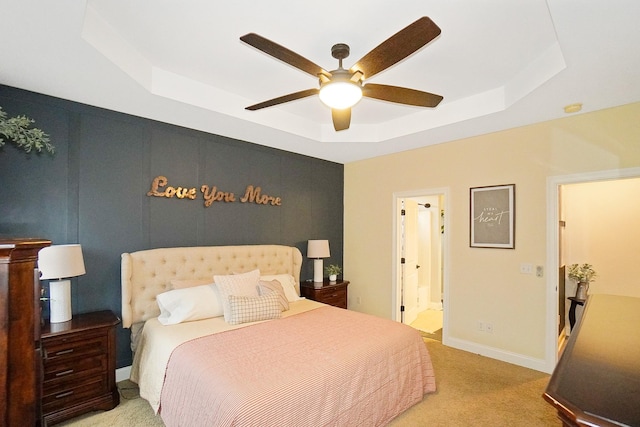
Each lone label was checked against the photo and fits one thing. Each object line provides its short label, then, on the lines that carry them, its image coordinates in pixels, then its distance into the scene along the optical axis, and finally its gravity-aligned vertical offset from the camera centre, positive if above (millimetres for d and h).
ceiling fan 1582 +904
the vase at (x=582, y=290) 3766 -932
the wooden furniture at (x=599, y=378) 712 -470
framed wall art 3488 -23
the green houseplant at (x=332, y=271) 4695 -890
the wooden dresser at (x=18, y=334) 916 -368
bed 1710 -961
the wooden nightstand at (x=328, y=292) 4246 -1110
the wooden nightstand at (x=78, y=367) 2266 -1194
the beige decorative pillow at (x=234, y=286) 2842 -699
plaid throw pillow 2740 -861
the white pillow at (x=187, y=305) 2754 -833
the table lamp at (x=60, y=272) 2340 -444
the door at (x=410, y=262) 4684 -750
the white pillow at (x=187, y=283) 3016 -683
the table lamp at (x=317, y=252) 4445 -549
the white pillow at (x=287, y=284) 3537 -818
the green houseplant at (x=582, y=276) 3773 -771
